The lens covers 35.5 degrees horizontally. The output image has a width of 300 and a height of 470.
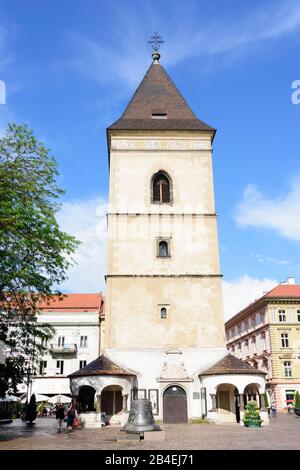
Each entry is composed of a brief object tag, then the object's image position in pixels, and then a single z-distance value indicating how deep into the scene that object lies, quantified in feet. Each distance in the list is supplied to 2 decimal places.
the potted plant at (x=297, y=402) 116.62
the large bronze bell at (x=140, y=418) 55.88
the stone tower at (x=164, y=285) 79.77
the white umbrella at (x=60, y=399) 123.52
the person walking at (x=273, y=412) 116.88
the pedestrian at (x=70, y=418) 70.13
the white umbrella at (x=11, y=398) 123.66
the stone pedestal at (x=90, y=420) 74.49
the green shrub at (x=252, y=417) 70.64
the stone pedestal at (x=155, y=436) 51.12
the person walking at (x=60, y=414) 68.62
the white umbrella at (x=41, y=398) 129.29
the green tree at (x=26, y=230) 50.52
